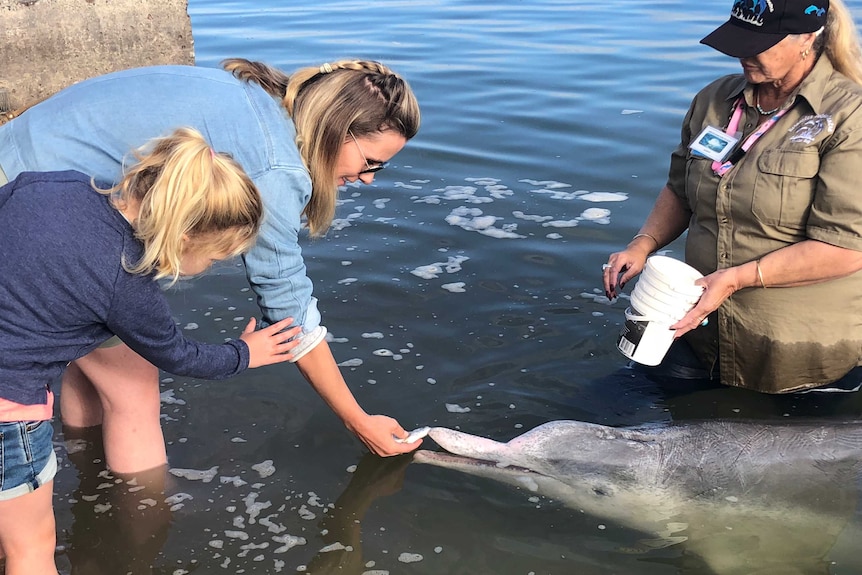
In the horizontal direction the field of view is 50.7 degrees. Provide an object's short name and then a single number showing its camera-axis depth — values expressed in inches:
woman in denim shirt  130.3
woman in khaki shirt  168.4
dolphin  168.9
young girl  115.6
